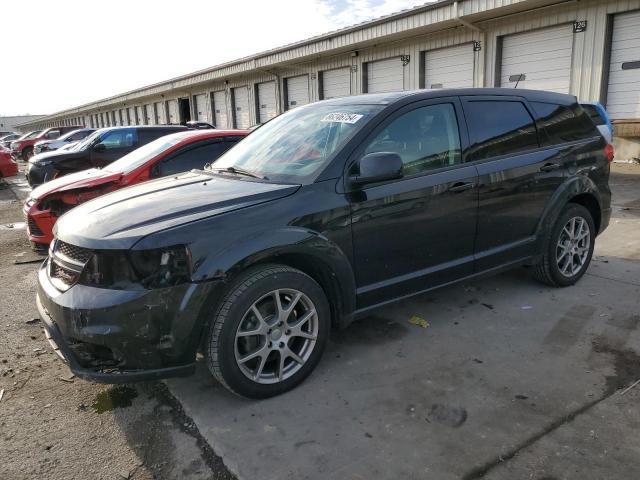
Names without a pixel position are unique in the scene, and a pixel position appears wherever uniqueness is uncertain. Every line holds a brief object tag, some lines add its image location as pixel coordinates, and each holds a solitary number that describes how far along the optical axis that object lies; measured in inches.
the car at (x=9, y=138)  1534.0
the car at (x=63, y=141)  807.1
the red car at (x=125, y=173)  222.8
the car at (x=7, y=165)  576.4
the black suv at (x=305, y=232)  102.1
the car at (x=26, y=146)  1055.2
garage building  444.5
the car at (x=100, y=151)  359.6
